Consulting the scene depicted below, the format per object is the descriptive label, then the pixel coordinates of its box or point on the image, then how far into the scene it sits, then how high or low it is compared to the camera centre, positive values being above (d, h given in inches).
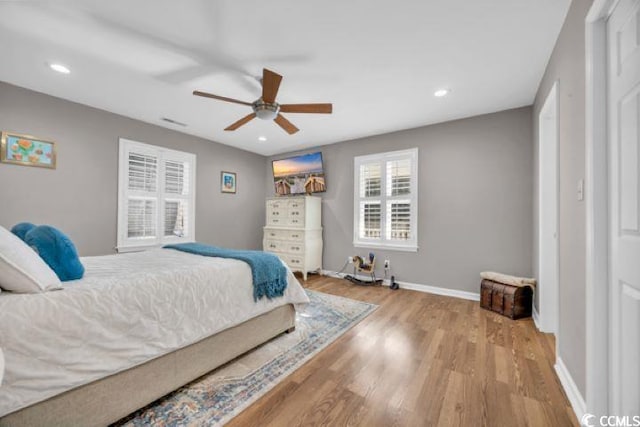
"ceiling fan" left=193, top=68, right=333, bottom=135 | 86.7 +40.7
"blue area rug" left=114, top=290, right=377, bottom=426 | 55.0 -43.9
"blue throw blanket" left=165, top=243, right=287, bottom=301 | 81.0 -18.1
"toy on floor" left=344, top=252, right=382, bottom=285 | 160.8 -32.0
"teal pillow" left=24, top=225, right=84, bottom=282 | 55.1 -8.2
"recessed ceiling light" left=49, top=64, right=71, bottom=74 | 91.1 +53.8
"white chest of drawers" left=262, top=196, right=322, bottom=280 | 175.2 -10.5
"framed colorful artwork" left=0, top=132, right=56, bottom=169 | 104.1 +27.0
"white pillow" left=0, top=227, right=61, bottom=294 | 44.3 -10.4
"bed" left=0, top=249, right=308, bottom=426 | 42.1 -25.9
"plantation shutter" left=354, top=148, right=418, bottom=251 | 153.3 +12.0
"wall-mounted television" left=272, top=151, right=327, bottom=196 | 186.1 +33.1
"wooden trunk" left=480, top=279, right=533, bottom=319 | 106.7 -34.7
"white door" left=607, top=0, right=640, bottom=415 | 39.8 +3.3
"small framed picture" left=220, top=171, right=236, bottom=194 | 185.9 +26.0
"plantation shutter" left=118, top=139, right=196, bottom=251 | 137.6 +11.4
